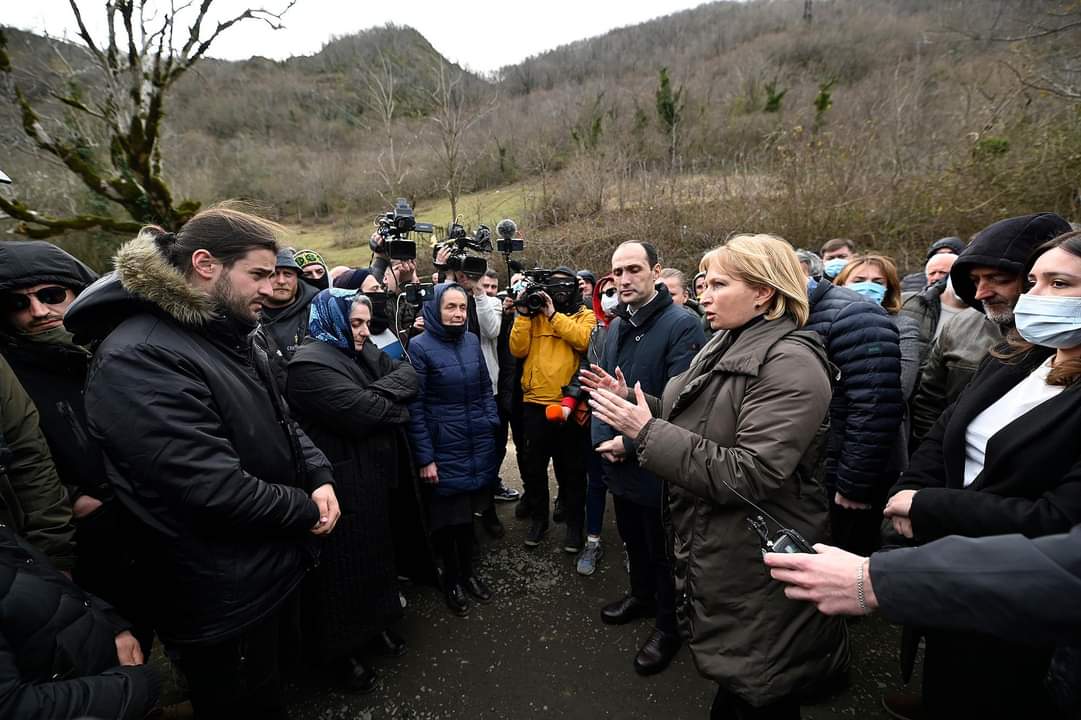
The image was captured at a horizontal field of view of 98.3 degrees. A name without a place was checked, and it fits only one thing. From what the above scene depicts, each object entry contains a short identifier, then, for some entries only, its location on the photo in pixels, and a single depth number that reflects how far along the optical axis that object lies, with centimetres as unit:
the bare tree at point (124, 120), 948
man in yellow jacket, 329
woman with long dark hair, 115
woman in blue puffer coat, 281
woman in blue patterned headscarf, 224
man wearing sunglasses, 181
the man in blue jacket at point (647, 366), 240
